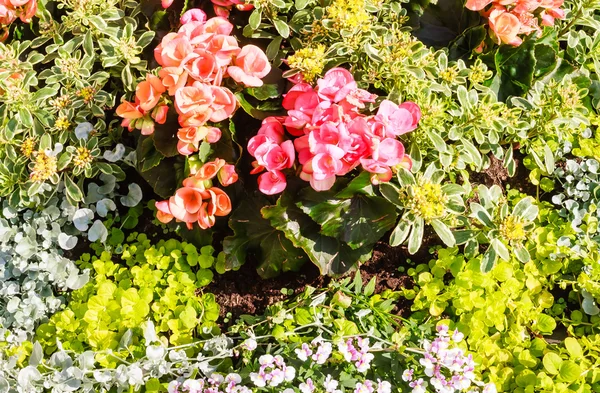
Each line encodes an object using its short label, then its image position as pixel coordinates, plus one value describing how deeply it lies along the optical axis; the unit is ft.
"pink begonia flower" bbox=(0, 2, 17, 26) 4.87
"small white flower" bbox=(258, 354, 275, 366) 4.31
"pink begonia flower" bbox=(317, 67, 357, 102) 4.38
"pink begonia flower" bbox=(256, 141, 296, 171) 4.41
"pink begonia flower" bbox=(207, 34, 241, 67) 4.43
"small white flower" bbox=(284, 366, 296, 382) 4.31
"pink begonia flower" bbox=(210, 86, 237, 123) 4.39
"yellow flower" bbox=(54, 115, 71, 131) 4.83
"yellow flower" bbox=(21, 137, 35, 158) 4.81
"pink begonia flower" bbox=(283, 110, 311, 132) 4.41
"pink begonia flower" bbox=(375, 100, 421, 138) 4.38
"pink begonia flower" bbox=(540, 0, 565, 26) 4.66
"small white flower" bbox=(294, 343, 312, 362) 4.32
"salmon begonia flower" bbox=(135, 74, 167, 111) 4.46
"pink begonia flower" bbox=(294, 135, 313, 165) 4.42
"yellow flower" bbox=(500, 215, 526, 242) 4.38
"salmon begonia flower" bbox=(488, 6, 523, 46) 4.60
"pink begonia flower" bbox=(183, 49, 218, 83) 4.38
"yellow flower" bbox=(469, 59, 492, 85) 4.62
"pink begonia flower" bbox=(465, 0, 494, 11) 4.56
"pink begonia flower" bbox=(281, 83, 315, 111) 4.46
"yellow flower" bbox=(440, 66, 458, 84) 4.58
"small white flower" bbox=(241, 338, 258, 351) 4.41
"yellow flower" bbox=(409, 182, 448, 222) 4.32
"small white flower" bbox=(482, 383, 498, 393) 4.29
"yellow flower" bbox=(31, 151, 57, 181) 4.67
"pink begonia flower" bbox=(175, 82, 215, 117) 4.36
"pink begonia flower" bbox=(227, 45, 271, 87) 4.45
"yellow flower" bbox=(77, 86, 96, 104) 4.85
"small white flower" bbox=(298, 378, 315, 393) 4.27
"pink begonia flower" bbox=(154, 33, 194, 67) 4.40
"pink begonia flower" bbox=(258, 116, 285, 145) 4.47
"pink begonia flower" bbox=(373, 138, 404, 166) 4.34
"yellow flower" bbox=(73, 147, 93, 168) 4.79
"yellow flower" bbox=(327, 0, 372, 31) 4.40
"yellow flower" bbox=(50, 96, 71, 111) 4.87
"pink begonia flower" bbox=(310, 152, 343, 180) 4.31
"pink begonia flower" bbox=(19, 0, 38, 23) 4.90
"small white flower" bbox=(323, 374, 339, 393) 4.25
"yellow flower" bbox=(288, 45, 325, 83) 4.41
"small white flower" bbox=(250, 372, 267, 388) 4.28
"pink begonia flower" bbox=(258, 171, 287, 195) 4.45
